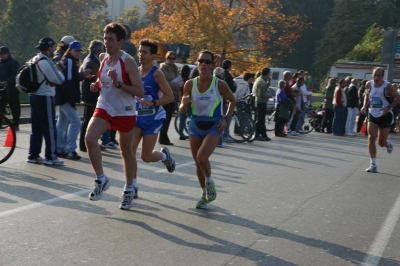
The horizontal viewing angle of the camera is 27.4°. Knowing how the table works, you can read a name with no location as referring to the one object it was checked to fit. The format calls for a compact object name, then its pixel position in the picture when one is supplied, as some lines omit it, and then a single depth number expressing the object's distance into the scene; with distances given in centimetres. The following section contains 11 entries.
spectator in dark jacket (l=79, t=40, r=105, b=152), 1330
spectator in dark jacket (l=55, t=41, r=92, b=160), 1245
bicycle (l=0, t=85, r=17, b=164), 1126
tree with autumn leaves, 4159
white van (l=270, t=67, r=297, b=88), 5962
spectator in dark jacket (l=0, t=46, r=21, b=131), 1697
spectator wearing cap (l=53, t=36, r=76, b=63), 1302
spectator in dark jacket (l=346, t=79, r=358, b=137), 2448
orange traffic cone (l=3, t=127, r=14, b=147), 1125
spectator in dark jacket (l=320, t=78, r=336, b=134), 2455
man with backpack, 1143
